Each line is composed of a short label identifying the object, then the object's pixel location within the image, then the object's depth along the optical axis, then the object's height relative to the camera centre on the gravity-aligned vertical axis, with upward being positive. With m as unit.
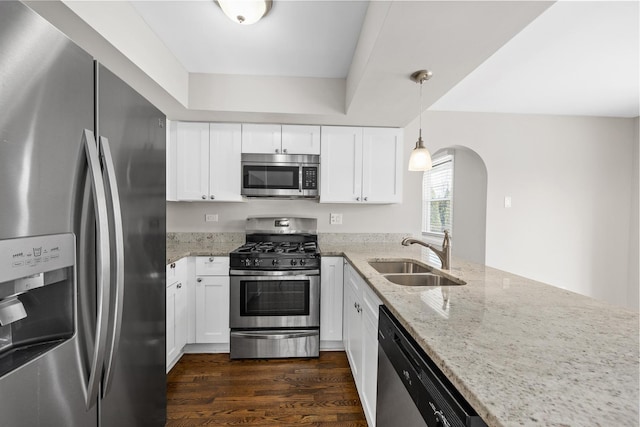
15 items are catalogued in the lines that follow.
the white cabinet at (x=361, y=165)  2.87 +0.45
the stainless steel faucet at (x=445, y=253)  1.78 -0.27
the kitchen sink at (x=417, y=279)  1.75 -0.44
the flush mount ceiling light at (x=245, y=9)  1.58 +1.12
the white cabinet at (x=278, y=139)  2.81 +0.68
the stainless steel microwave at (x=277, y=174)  2.78 +0.33
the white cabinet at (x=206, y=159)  2.78 +0.47
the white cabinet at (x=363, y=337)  1.48 -0.79
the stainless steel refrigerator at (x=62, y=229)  0.64 -0.06
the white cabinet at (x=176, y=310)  2.15 -0.83
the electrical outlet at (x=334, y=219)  3.20 -0.11
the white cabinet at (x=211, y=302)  2.52 -0.84
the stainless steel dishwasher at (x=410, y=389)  0.68 -0.53
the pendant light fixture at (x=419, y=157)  1.81 +0.34
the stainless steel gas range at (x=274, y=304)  2.45 -0.84
